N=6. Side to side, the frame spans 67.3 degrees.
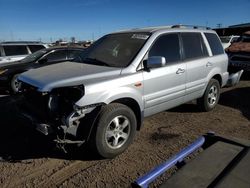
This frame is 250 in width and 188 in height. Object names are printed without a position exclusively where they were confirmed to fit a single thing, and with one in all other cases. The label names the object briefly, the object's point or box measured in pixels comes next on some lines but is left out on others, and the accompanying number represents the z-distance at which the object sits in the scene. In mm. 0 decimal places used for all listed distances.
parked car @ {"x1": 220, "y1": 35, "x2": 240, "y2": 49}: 12738
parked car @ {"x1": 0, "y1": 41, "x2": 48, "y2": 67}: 7760
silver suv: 2442
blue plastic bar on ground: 1262
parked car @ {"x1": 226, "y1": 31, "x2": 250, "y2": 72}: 6956
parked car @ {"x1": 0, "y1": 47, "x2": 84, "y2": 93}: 6125
